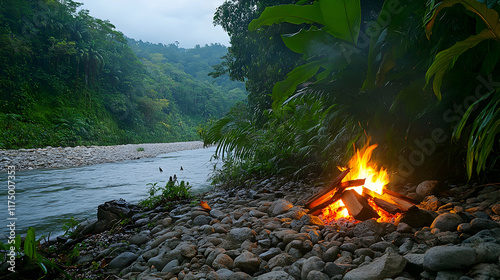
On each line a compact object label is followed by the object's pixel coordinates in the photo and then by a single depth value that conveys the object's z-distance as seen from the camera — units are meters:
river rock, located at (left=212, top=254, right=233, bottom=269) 1.48
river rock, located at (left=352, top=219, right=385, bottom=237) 1.53
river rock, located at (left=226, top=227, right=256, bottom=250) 1.74
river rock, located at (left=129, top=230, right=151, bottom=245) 2.14
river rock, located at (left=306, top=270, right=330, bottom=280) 1.20
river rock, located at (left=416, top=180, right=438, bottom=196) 2.01
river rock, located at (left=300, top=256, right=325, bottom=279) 1.28
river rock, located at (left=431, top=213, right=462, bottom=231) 1.39
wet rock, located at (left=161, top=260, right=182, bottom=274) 1.53
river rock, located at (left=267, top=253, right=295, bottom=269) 1.42
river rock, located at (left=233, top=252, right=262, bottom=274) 1.43
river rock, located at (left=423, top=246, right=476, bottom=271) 1.02
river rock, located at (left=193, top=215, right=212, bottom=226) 2.28
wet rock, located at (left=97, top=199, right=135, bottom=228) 2.74
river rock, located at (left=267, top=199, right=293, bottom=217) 2.21
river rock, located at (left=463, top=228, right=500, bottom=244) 1.15
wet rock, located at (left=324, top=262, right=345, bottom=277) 1.23
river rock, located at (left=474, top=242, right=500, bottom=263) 1.02
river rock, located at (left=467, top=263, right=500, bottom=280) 0.94
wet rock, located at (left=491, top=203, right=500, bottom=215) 1.49
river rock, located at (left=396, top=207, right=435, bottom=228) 1.53
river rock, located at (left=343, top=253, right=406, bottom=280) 1.09
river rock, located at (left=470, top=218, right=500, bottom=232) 1.29
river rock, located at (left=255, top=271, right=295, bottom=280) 1.24
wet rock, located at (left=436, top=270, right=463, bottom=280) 0.99
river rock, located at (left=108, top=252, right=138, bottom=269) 1.80
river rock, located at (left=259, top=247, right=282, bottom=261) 1.51
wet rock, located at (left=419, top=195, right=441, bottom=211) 1.80
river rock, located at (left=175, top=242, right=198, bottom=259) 1.66
